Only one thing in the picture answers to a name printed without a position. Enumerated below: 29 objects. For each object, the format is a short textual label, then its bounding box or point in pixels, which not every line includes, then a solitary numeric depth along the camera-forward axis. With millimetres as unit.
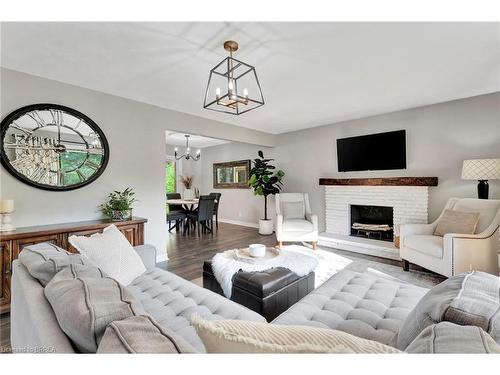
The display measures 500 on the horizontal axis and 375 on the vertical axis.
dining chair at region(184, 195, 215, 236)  4984
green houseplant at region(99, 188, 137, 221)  2834
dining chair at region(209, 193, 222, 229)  5695
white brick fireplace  3562
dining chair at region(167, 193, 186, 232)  5135
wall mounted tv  3750
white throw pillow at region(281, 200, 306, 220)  4480
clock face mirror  2342
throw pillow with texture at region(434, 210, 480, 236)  2682
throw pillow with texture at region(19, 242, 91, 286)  1039
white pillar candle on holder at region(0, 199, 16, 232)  2119
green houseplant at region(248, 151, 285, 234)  5074
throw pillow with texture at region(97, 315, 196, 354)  546
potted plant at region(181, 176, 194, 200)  7566
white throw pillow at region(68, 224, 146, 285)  1554
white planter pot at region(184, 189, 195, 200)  7543
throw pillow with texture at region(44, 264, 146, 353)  648
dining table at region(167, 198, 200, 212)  5590
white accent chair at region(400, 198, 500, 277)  2424
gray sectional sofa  674
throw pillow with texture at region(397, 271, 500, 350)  716
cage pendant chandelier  1883
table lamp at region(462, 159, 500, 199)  2709
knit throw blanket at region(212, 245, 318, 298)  1928
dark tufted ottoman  1711
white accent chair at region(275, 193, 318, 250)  3982
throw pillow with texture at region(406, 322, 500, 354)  549
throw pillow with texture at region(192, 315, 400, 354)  509
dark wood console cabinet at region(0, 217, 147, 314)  2031
